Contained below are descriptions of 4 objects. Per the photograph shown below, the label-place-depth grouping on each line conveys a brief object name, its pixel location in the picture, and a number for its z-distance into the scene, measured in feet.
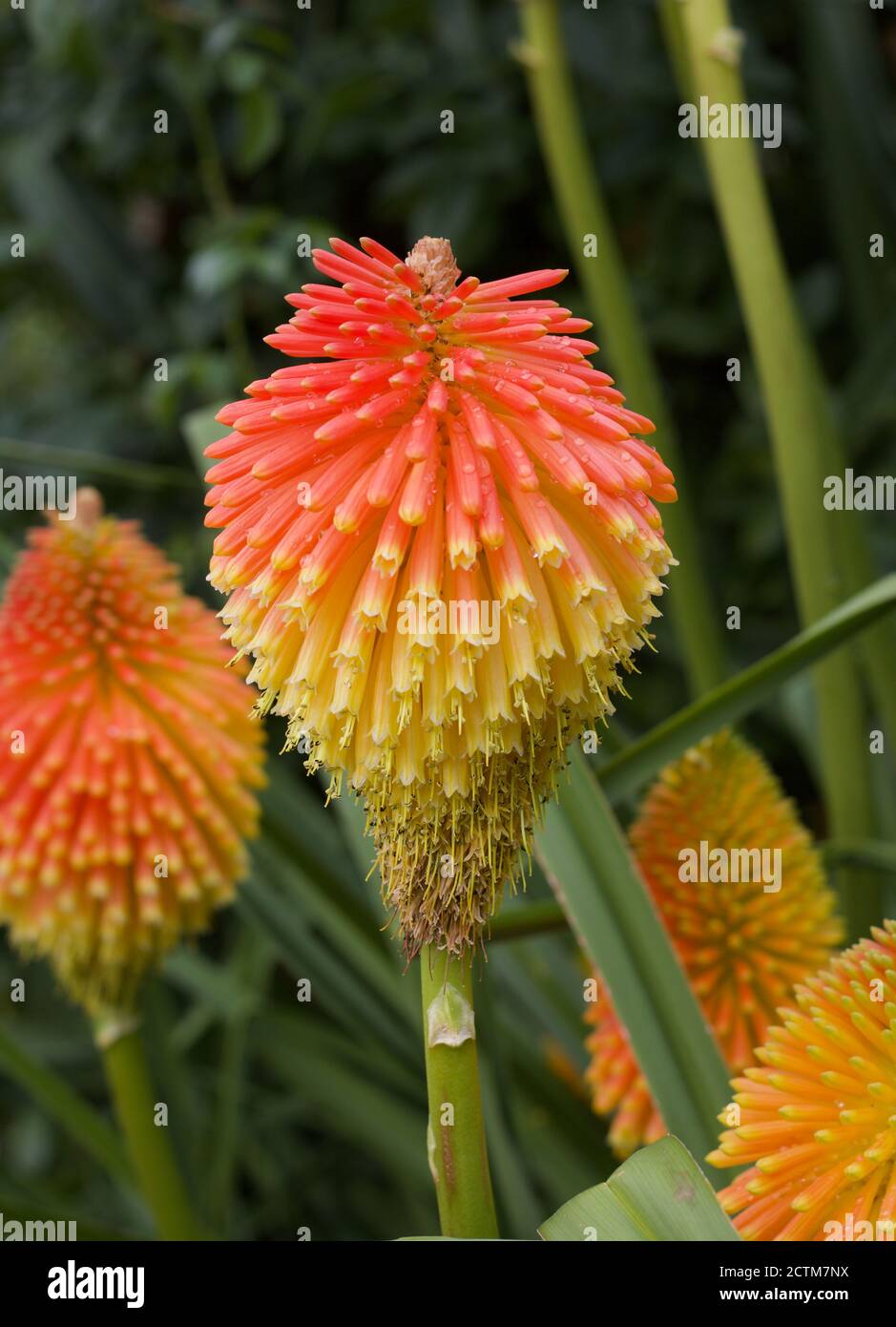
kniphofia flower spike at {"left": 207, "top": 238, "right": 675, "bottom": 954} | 2.12
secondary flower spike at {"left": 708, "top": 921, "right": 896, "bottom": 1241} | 2.16
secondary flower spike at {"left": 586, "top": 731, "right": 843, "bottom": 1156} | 2.54
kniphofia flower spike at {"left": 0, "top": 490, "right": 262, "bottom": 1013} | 2.63
